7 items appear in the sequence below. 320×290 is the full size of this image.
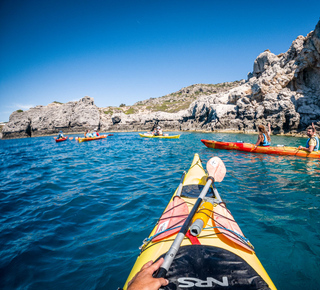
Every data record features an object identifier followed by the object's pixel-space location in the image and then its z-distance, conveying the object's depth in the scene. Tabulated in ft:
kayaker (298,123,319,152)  30.51
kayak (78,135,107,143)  73.03
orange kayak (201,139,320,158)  31.70
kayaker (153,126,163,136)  83.41
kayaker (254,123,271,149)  36.45
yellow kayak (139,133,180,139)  78.02
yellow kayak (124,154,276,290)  5.11
